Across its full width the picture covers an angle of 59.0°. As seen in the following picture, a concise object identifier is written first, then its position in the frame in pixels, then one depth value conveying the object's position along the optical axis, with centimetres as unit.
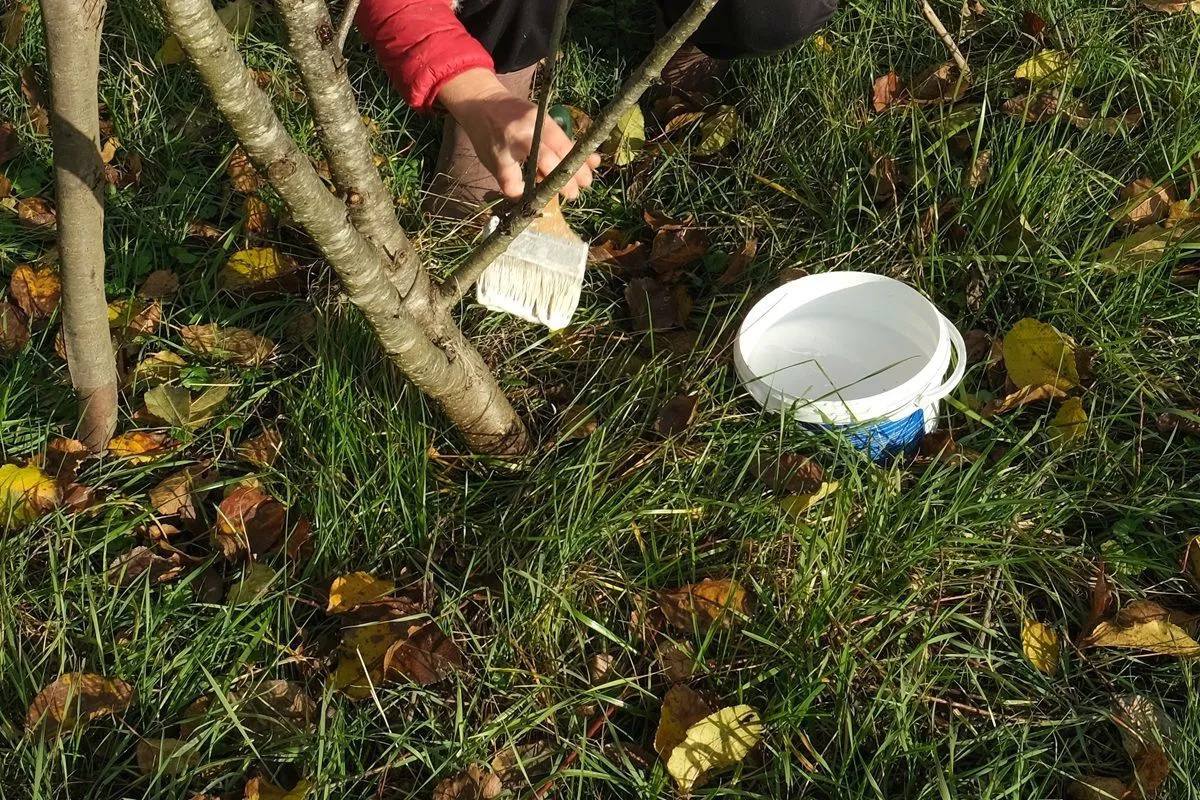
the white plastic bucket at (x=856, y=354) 166
